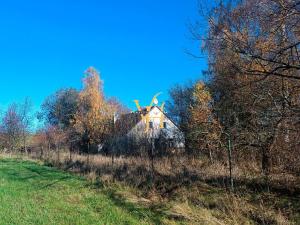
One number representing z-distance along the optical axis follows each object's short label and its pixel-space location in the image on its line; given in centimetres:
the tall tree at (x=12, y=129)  3602
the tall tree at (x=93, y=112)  3293
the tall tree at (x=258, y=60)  578
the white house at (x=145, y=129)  1843
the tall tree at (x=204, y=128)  1284
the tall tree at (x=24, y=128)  3645
